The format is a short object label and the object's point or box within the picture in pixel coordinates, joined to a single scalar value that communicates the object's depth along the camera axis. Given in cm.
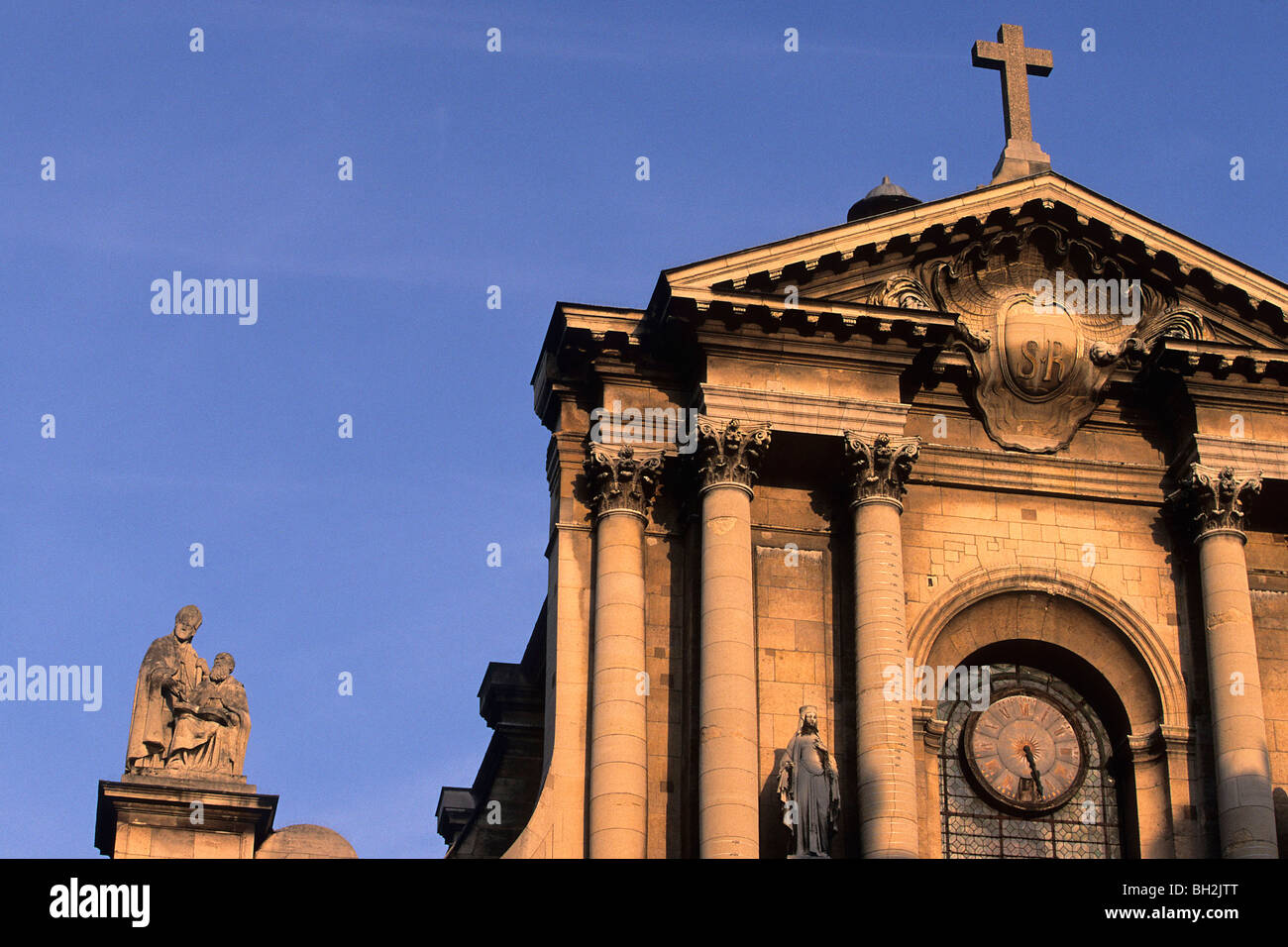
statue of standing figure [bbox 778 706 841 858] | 2977
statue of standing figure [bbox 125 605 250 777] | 3089
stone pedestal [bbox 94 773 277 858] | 2988
